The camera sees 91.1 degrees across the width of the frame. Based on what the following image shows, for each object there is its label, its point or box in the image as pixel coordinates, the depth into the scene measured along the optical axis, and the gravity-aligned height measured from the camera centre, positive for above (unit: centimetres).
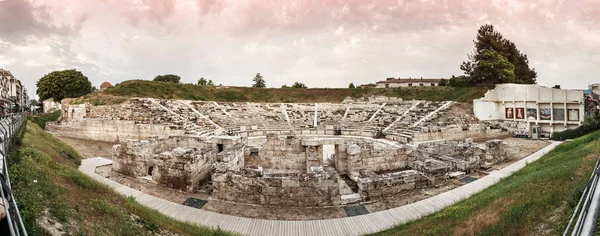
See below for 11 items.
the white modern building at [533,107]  2408 +33
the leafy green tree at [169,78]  7694 +1042
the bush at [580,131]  2080 -160
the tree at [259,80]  6689 +814
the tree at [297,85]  5807 +596
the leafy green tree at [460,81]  3974 +436
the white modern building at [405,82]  6994 +752
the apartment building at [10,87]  3197 +612
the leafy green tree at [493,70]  3408 +490
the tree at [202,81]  6342 +767
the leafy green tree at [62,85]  4644 +535
